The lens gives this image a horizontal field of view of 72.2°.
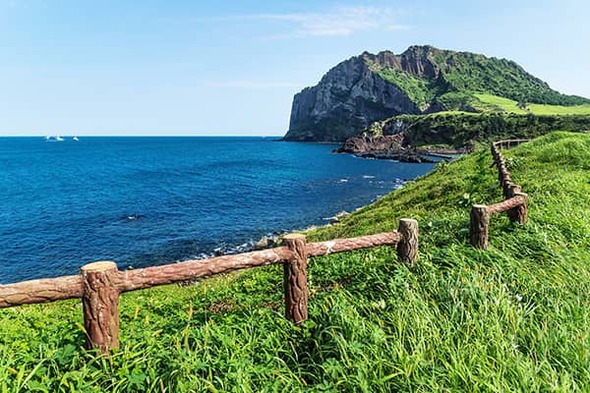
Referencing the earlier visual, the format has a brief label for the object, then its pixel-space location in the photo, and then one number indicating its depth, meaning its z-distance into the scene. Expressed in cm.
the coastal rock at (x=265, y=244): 2688
